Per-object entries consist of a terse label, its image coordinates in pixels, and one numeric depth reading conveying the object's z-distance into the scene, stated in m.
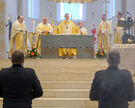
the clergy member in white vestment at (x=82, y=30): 15.43
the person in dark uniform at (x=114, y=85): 3.81
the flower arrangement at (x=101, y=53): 12.06
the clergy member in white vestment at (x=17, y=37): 14.22
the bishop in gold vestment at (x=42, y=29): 14.82
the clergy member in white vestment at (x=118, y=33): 14.97
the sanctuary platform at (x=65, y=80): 7.22
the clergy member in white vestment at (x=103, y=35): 15.51
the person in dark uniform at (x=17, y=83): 3.93
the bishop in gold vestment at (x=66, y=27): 15.17
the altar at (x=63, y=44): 13.16
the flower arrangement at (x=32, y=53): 12.24
